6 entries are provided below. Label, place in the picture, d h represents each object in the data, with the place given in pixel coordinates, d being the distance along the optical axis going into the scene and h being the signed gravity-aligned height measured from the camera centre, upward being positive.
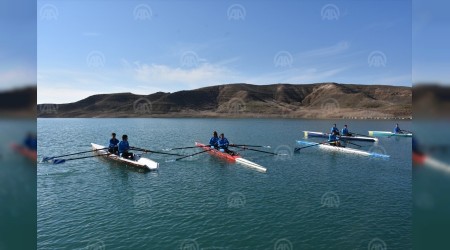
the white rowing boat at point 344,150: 39.06 -4.14
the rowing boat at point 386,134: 62.06 -3.01
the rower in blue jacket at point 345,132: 54.69 -2.23
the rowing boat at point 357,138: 53.97 -3.29
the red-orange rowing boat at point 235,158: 31.45 -4.41
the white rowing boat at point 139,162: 31.34 -4.40
